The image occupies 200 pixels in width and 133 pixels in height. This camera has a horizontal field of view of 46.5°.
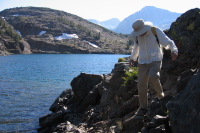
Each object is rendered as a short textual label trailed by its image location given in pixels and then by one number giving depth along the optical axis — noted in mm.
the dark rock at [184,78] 6078
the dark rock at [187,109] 4387
